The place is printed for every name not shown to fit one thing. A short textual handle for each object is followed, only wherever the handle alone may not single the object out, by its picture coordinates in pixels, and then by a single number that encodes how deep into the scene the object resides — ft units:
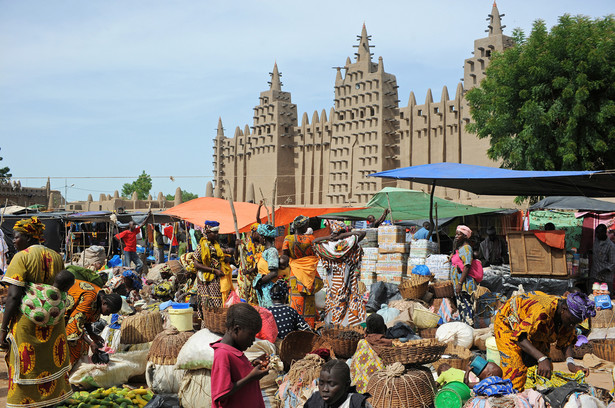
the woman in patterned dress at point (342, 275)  26.50
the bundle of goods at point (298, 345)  19.94
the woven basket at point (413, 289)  30.63
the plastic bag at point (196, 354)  16.35
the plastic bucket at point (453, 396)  14.71
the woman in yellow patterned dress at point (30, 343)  13.57
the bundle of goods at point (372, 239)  40.36
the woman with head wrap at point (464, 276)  27.25
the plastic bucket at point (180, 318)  21.16
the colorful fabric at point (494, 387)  12.78
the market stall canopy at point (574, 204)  40.52
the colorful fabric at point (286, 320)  20.97
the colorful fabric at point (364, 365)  17.03
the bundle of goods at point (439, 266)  33.58
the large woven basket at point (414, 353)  15.97
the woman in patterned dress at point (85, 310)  16.60
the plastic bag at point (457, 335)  24.25
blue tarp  29.22
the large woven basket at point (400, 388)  15.26
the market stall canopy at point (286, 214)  52.49
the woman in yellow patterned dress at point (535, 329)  13.56
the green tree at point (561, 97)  50.85
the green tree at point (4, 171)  148.11
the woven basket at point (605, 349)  23.90
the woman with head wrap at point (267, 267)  24.99
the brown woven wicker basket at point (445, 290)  29.66
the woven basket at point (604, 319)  28.50
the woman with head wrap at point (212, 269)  24.43
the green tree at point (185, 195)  321.17
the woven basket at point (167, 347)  19.52
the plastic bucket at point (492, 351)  19.86
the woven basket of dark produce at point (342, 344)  19.48
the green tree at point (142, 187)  236.84
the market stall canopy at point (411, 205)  52.85
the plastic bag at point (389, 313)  27.76
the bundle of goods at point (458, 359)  20.15
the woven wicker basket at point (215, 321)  17.33
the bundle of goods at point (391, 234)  37.40
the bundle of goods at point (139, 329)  21.58
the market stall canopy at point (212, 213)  46.52
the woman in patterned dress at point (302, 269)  26.07
